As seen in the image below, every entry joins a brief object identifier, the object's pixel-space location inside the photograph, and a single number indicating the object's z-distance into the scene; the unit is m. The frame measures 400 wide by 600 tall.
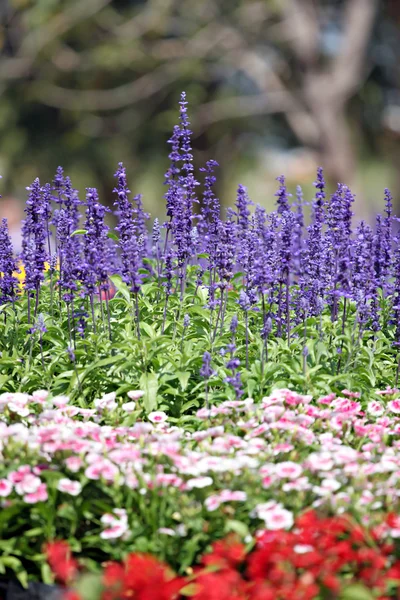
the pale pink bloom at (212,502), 7.08
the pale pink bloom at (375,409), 9.49
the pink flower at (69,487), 7.29
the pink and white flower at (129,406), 9.40
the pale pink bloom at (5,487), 7.23
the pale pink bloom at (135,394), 9.53
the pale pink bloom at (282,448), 8.07
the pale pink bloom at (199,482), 7.29
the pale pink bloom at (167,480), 7.39
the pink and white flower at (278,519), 6.87
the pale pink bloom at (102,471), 7.46
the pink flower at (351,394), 9.99
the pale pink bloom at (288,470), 7.42
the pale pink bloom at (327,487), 7.24
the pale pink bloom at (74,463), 7.55
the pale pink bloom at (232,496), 7.12
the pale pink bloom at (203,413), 9.09
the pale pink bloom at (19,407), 8.84
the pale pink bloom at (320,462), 7.54
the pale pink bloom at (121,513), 7.24
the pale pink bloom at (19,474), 7.39
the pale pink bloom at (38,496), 7.26
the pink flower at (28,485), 7.29
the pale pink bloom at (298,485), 7.31
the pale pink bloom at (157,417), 9.30
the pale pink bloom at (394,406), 9.53
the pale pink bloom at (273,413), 8.83
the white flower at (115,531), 7.05
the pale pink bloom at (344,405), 9.34
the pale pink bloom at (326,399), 9.41
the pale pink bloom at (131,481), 7.43
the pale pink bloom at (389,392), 10.15
